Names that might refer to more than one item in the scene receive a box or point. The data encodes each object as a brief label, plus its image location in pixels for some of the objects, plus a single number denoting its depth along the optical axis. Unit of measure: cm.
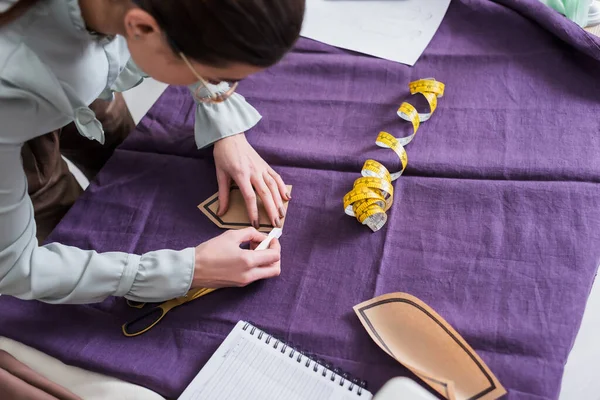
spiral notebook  73
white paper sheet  117
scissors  82
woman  56
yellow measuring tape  88
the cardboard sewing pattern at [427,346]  71
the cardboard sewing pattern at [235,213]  92
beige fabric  77
